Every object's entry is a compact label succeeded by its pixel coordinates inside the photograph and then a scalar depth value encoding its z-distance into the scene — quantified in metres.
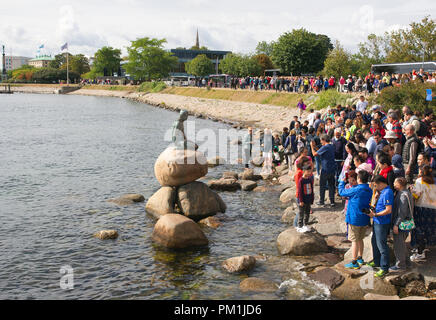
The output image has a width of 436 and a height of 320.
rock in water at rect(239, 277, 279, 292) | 10.20
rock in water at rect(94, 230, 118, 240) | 14.04
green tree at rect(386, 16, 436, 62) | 48.09
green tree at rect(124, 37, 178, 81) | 117.82
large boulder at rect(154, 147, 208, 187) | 15.61
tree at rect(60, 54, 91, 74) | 170.25
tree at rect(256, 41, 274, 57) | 125.44
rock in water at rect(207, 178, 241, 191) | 19.81
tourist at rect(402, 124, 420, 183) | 12.77
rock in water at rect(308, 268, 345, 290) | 9.95
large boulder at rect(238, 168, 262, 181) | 21.56
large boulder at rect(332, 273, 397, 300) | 9.34
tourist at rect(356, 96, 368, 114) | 23.30
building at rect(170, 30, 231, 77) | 166.18
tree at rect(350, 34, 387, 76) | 66.69
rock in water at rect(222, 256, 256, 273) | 11.28
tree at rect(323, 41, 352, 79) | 52.94
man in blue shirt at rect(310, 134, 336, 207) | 14.33
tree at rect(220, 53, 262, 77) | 85.31
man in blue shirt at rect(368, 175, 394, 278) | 9.41
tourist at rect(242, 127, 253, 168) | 22.73
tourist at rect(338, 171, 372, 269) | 9.98
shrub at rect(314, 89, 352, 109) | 35.11
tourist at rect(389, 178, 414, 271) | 9.42
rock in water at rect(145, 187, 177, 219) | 15.73
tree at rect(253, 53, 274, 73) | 97.21
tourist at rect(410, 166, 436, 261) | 9.87
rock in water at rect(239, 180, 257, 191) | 19.74
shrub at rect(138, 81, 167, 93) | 97.56
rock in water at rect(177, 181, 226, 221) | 15.59
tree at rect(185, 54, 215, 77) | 113.56
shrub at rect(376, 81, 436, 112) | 24.36
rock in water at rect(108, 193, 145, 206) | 18.05
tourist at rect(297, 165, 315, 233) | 12.59
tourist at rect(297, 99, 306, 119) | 29.58
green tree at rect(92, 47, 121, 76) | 146.88
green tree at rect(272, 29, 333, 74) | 66.12
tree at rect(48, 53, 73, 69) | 185.38
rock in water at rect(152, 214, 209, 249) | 12.91
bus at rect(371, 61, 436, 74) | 33.41
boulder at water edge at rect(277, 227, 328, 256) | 11.95
